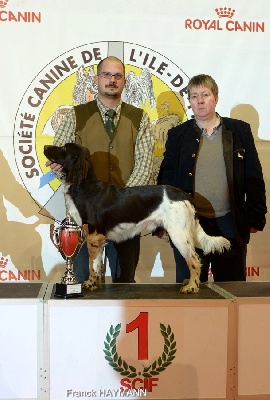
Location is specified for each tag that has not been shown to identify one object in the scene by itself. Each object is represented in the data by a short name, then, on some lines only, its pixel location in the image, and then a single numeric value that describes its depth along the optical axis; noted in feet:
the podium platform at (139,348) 8.20
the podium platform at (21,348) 8.10
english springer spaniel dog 9.41
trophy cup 8.49
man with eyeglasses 10.82
